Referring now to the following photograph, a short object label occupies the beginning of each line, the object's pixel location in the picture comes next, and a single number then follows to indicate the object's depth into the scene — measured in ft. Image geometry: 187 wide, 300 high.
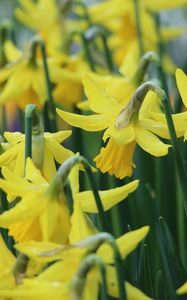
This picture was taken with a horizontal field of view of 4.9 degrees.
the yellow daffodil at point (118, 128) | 4.15
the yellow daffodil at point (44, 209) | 3.90
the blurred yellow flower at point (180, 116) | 4.10
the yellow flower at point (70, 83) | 5.10
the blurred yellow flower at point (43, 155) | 4.13
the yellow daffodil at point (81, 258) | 3.82
